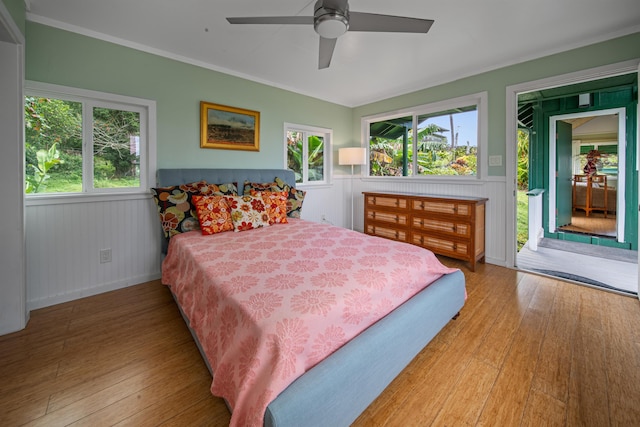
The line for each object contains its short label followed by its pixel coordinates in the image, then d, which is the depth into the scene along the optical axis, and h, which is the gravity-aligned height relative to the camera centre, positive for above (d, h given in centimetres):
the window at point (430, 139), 368 +110
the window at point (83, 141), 235 +65
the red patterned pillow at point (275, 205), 292 +5
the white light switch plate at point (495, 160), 334 +61
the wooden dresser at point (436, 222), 322 -17
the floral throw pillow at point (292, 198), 339 +14
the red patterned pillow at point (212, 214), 251 -5
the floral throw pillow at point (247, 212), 265 -3
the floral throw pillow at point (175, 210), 256 -1
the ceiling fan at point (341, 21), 163 +121
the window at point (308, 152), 422 +95
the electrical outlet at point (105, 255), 263 -45
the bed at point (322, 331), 100 -63
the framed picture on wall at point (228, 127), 319 +103
